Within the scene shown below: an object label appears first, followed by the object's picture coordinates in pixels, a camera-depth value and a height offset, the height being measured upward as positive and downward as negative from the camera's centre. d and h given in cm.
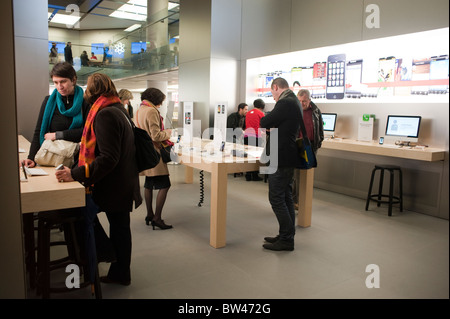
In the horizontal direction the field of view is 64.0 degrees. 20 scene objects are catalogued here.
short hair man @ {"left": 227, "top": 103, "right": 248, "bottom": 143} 751 -8
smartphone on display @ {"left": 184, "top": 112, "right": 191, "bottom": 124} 845 -7
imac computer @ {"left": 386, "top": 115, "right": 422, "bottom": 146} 487 -11
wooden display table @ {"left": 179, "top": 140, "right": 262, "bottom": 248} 350 -65
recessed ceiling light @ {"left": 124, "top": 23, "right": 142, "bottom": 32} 1707 +427
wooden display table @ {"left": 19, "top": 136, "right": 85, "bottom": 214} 191 -45
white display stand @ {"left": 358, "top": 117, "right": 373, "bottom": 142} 554 -15
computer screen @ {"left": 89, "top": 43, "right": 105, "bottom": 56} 1370 +244
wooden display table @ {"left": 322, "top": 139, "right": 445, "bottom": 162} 441 -39
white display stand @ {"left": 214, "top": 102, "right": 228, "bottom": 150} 768 -6
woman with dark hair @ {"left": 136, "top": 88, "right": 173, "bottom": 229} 385 -25
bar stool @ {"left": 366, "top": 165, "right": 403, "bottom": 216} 477 -91
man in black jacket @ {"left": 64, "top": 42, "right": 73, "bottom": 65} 1166 +188
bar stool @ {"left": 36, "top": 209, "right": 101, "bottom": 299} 229 -92
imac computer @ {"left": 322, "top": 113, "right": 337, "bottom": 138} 610 -9
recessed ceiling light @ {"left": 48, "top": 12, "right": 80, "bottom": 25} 1668 +444
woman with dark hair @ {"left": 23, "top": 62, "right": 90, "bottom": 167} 277 -2
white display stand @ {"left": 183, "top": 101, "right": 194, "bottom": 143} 839 -6
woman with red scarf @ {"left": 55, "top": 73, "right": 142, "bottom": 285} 224 -30
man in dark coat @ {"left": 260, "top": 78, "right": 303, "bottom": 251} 334 -30
